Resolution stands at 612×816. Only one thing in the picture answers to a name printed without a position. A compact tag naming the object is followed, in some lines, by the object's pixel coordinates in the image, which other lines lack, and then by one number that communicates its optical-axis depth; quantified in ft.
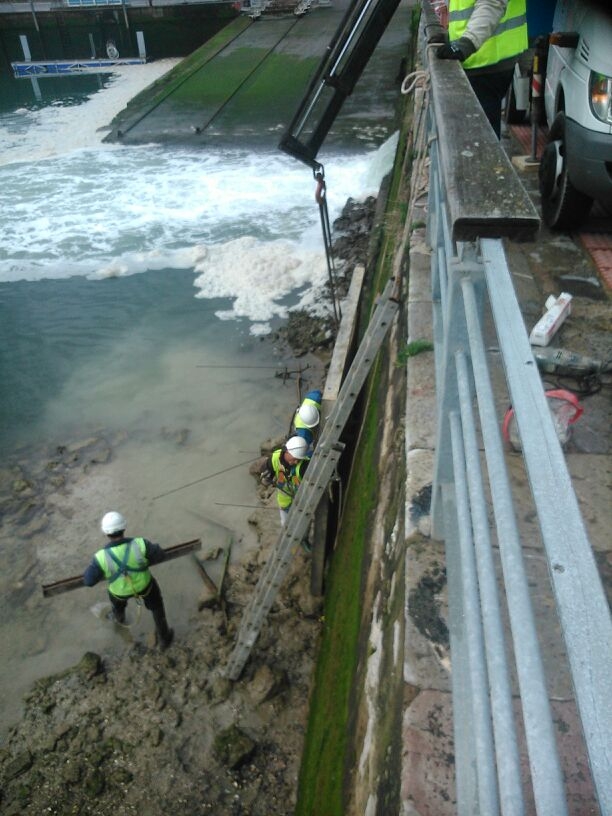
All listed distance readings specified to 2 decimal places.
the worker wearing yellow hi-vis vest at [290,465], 18.15
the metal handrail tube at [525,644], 2.67
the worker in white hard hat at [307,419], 19.38
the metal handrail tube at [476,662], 3.61
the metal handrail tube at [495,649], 3.18
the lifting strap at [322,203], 21.59
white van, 13.16
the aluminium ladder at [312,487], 12.03
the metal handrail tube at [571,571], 2.41
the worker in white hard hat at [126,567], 17.06
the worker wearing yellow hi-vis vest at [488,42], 12.41
